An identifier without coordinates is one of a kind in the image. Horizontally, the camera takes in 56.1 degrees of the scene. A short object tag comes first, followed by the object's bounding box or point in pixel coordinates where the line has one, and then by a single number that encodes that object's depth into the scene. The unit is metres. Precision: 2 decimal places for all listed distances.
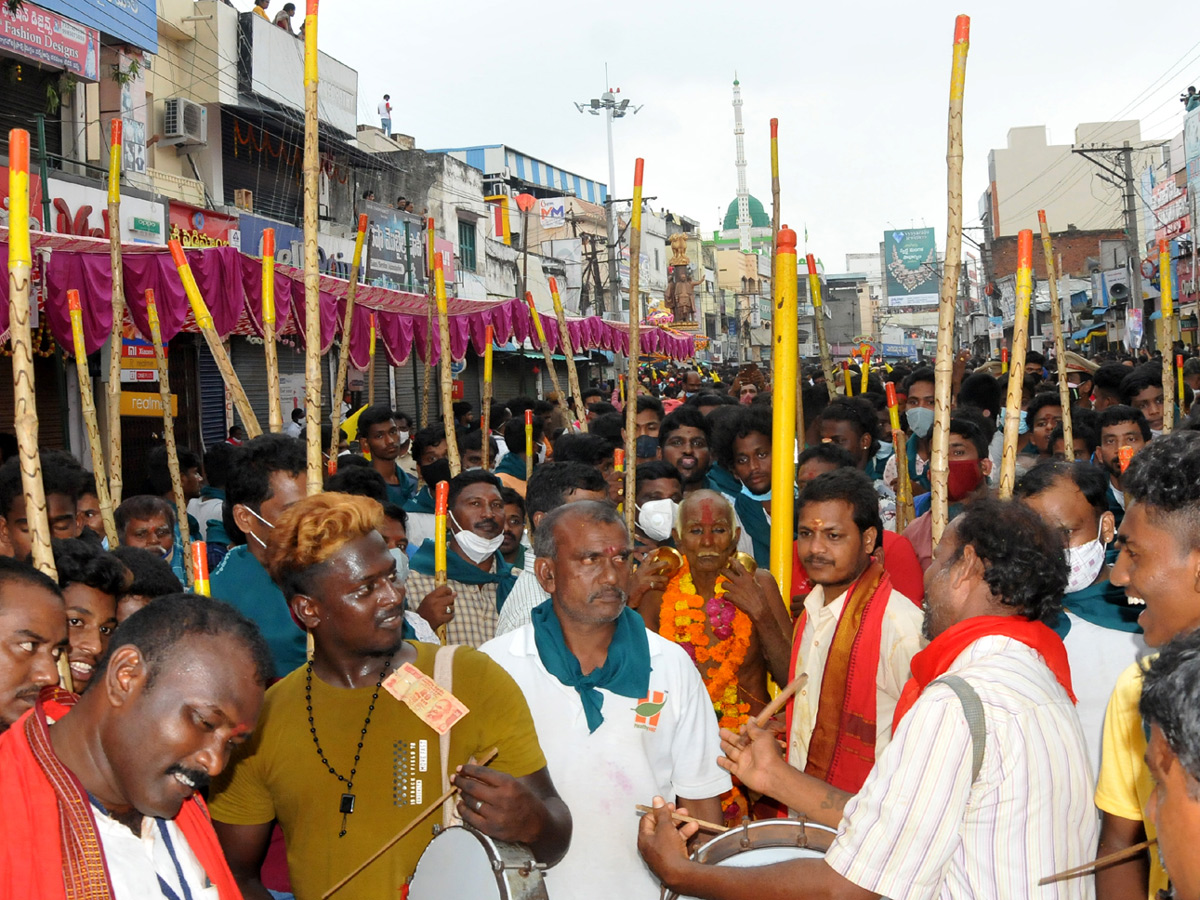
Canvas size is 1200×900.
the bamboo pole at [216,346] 4.52
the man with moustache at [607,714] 2.68
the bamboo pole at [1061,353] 5.51
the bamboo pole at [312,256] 3.54
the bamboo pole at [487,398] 7.41
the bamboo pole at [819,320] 6.37
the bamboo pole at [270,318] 4.28
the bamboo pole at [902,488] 5.25
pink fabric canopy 7.61
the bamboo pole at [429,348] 9.17
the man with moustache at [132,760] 1.67
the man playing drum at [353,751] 2.39
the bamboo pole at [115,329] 4.94
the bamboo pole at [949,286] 3.18
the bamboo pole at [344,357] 5.98
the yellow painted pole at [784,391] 2.63
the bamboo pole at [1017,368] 3.54
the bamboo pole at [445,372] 5.72
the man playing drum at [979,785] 1.93
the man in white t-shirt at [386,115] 29.48
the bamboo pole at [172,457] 5.25
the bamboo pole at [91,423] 4.49
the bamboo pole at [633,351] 4.82
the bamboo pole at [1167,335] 6.12
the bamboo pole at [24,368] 2.64
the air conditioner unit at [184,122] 16.98
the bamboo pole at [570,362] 7.95
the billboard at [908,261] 79.44
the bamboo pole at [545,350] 8.37
